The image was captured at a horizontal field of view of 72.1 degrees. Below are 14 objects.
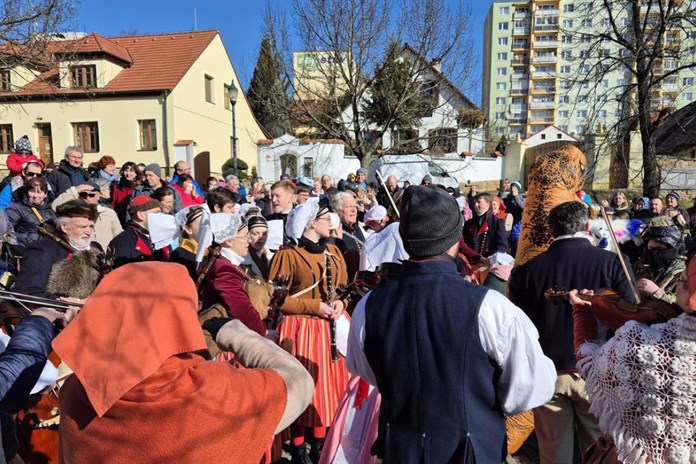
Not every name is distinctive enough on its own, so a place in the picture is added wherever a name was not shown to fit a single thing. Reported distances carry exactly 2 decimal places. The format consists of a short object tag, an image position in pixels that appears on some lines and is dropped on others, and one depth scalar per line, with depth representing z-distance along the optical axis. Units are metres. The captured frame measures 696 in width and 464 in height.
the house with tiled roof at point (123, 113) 24.31
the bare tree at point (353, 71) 18.61
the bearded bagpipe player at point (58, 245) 3.31
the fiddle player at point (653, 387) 1.62
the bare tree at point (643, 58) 13.13
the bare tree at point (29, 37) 8.53
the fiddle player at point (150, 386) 1.38
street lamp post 16.21
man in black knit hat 1.70
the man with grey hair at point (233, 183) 10.09
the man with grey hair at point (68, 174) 7.03
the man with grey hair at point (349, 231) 4.50
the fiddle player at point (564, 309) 2.86
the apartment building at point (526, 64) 69.12
